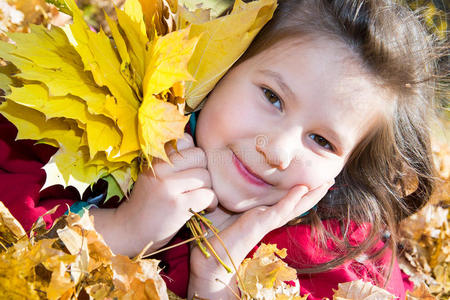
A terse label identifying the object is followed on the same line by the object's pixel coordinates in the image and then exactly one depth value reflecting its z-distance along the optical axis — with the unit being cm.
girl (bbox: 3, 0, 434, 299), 51
